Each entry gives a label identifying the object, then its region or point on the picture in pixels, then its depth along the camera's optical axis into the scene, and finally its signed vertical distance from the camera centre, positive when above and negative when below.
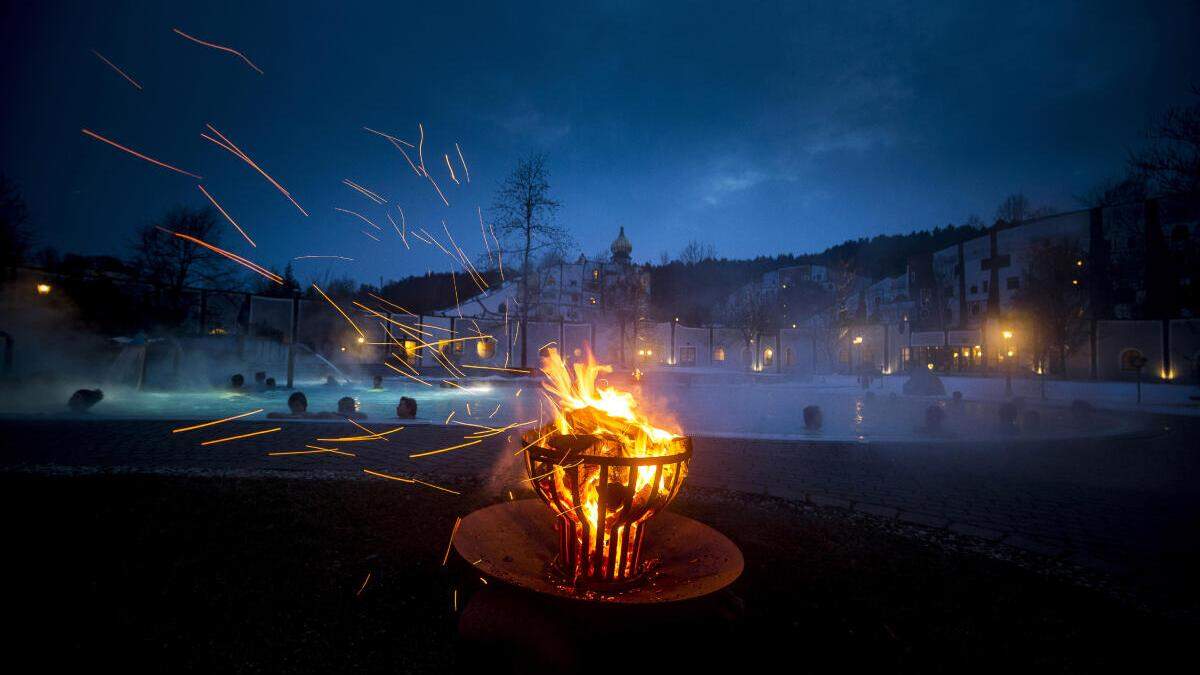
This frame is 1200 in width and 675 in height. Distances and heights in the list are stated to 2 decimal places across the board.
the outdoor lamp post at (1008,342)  33.98 +1.85
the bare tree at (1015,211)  46.47 +15.36
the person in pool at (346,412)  11.74 -1.43
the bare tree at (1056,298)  26.69 +4.22
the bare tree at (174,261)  30.45 +5.92
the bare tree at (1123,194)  31.02 +11.81
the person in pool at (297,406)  11.45 -1.26
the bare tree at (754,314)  37.56 +4.04
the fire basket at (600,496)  2.52 -0.74
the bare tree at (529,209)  28.12 +8.74
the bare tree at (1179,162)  17.02 +7.55
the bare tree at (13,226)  22.86 +6.05
